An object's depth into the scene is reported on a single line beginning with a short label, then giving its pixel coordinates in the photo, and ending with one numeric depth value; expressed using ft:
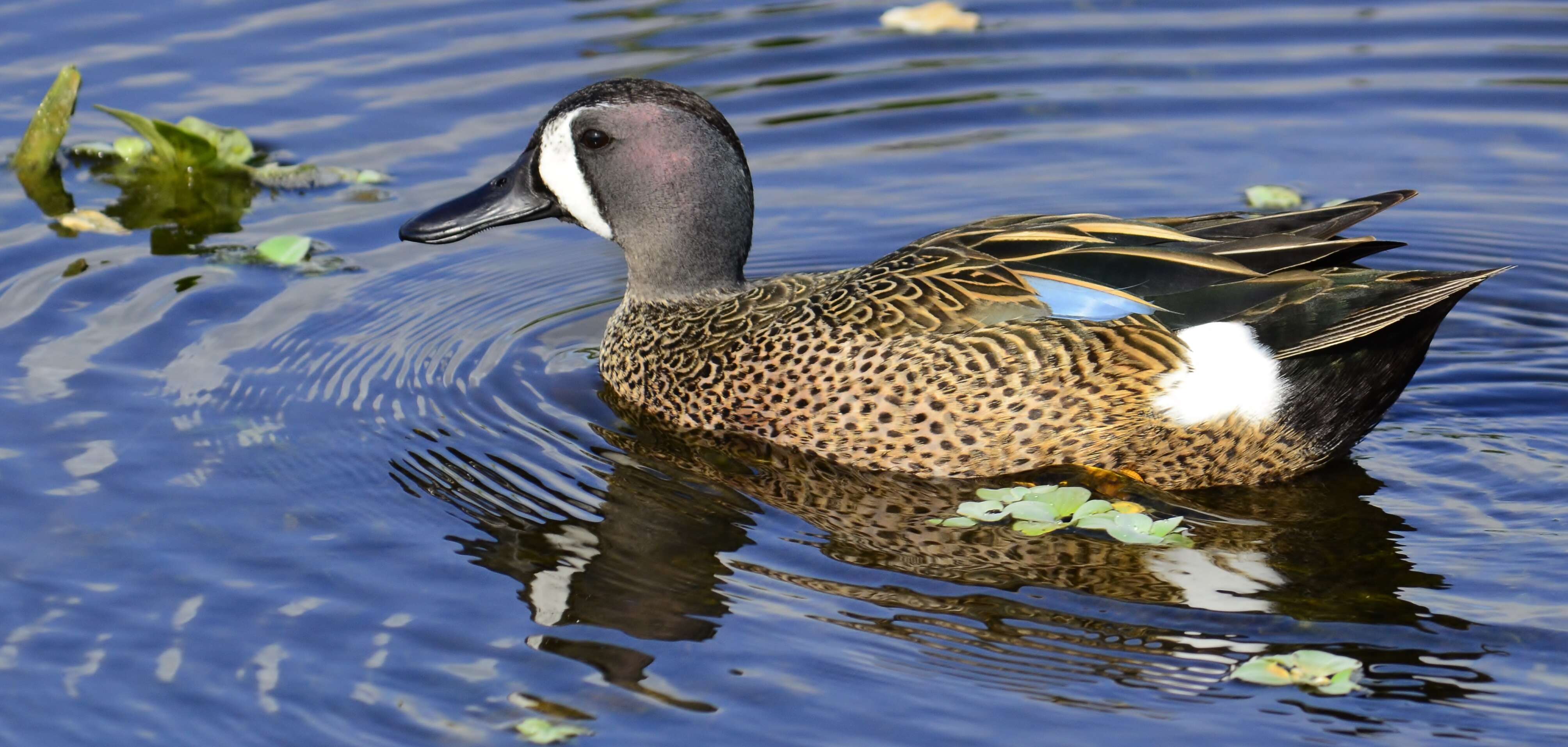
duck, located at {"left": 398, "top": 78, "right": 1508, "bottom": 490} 38.70
